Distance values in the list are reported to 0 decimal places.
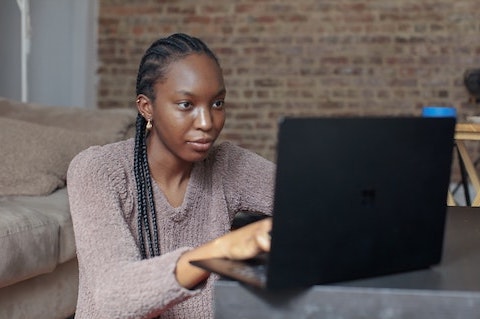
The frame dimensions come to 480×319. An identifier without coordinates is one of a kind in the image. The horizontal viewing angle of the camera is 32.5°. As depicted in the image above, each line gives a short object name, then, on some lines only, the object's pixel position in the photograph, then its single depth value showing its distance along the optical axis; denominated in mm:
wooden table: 2785
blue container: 2563
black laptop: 872
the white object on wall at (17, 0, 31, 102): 4926
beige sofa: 2227
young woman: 1115
